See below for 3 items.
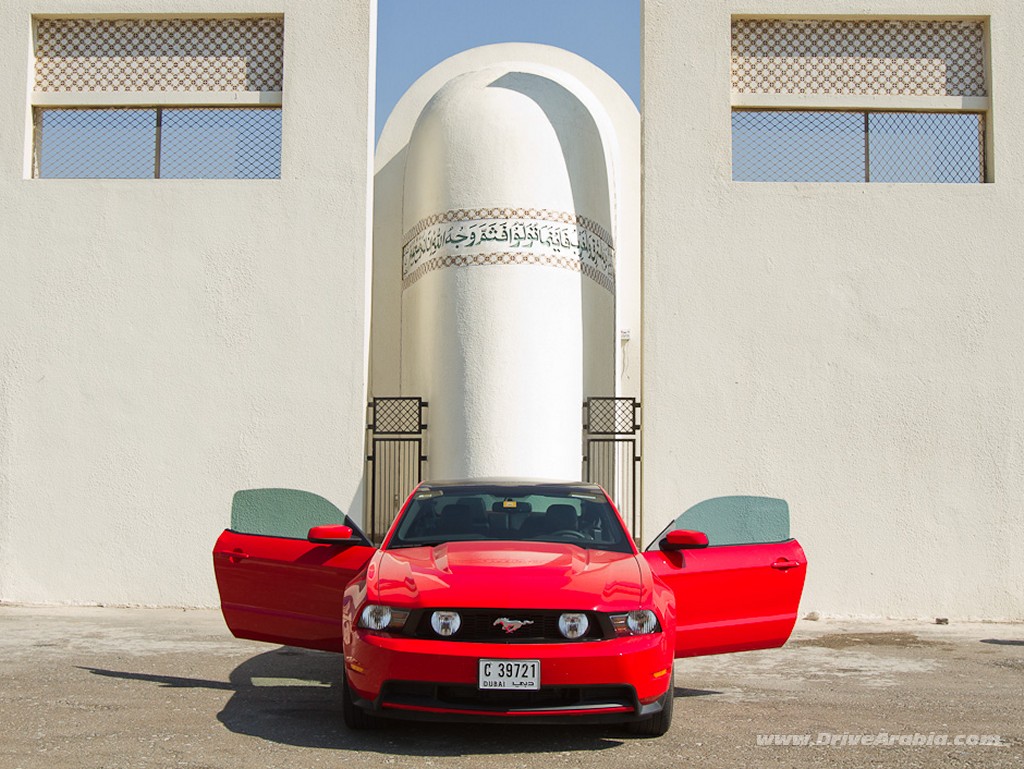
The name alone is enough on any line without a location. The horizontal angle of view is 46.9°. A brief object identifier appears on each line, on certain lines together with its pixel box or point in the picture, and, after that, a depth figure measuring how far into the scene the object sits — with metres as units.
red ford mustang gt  5.15
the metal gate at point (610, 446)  12.10
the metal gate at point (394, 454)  11.64
